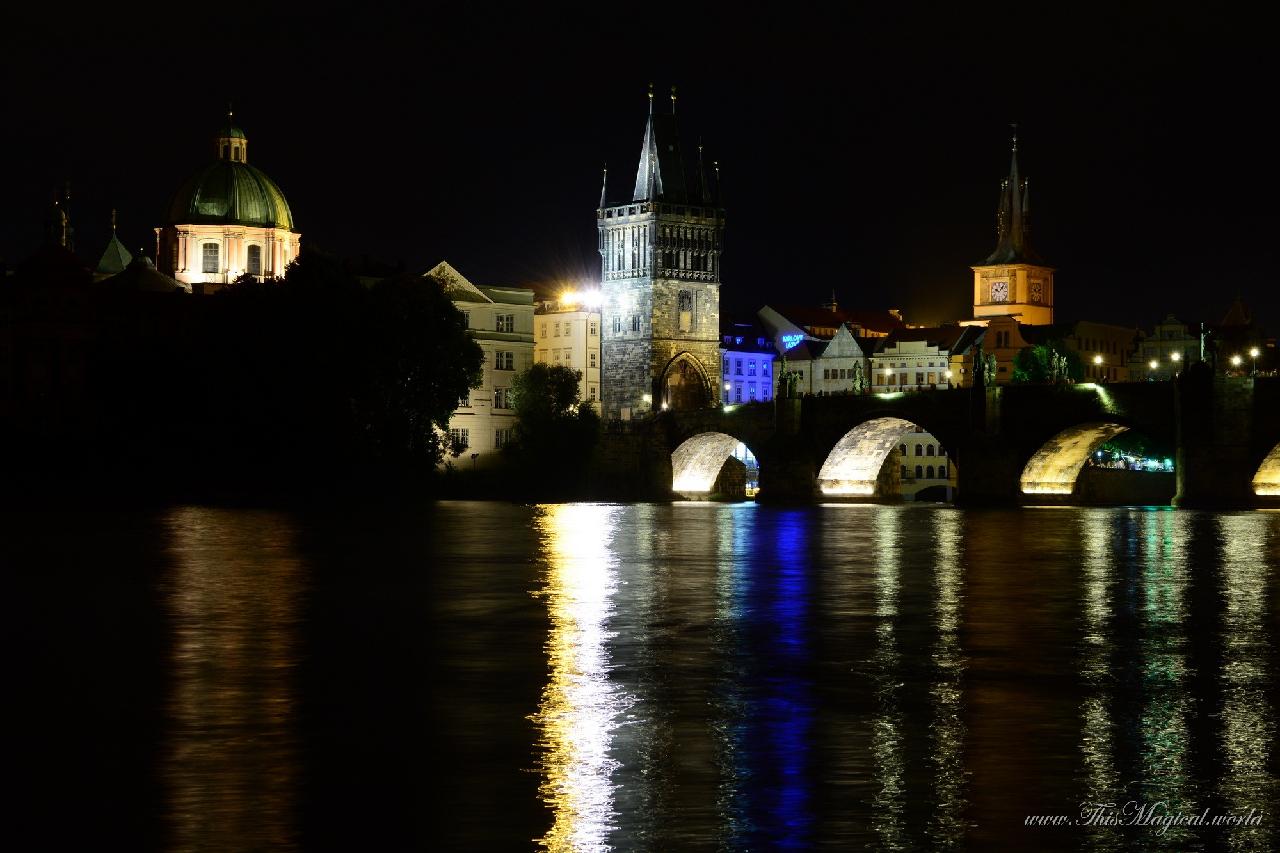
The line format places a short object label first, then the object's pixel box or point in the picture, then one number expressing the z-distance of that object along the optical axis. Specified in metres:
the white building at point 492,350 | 126.80
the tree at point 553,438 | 117.00
